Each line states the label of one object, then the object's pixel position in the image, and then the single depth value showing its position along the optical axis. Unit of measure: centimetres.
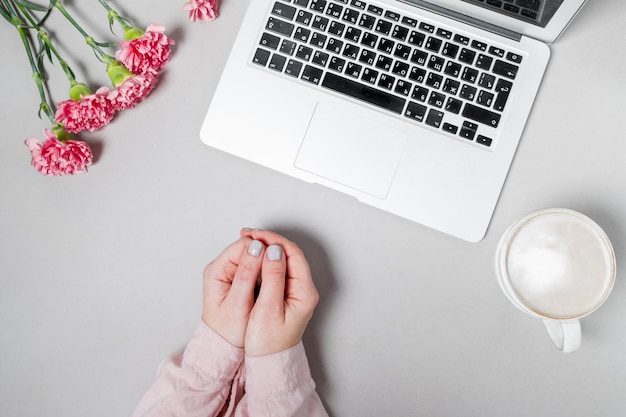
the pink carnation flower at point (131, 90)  64
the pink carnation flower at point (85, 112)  64
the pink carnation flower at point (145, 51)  64
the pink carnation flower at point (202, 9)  66
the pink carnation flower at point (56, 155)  64
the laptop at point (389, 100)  64
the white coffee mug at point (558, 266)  58
